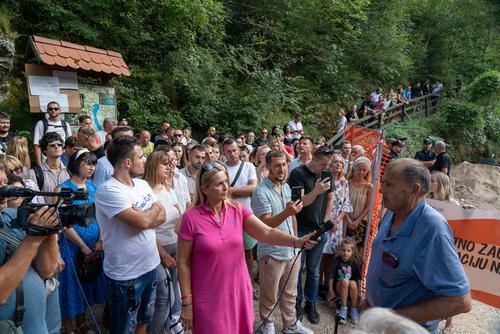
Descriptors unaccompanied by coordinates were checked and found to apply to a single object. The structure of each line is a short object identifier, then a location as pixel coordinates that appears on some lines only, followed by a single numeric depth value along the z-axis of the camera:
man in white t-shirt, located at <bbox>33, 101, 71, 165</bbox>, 5.77
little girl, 4.50
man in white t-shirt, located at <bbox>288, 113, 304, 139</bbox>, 12.12
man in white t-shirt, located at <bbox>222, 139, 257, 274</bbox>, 4.61
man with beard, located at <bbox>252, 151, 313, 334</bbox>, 3.65
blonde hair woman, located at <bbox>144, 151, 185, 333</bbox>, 3.38
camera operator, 1.65
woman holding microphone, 2.53
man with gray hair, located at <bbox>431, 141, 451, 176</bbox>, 9.16
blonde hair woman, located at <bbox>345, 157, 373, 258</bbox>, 5.08
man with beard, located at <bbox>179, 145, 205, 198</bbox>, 4.54
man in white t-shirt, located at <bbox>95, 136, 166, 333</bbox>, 2.74
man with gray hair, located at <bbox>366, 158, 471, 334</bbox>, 1.92
